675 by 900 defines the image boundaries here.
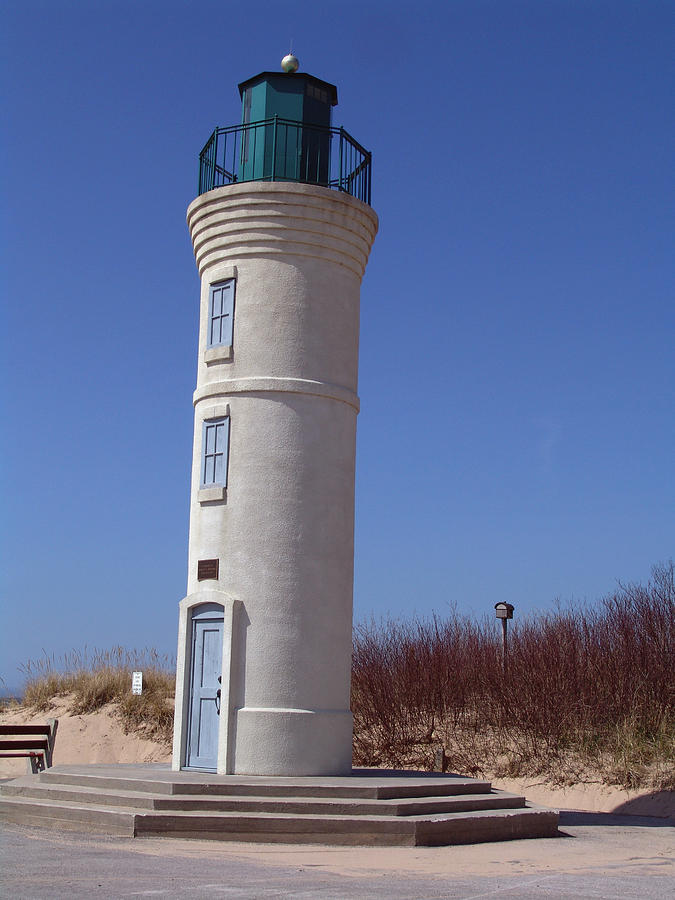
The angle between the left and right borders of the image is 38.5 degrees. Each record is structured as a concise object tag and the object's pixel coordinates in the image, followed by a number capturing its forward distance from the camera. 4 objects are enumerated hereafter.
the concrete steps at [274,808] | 9.58
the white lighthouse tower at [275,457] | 11.84
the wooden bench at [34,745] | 13.88
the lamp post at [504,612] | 19.73
